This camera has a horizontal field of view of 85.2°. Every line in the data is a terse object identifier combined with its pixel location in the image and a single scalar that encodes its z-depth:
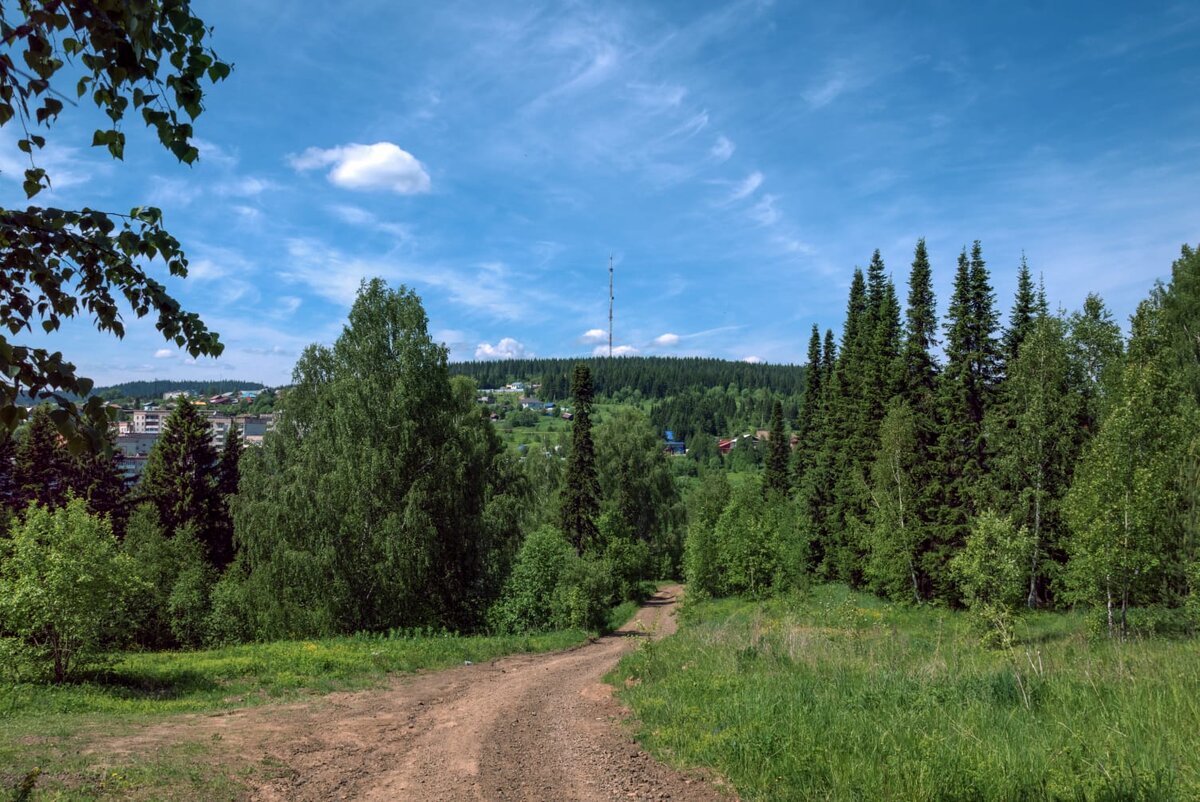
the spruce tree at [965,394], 35.78
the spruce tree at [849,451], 43.00
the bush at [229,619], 26.34
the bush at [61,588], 14.03
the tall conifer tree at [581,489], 43.03
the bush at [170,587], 27.81
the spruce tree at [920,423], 36.84
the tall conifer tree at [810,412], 56.98
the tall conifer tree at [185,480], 38.50
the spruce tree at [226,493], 39.88
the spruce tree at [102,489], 38.41
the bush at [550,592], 26.64
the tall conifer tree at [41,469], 36.47
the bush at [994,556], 18.14
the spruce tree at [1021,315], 38.50
